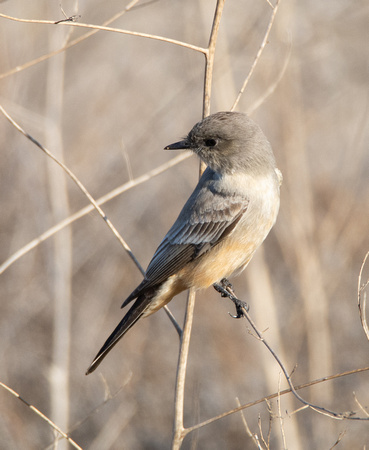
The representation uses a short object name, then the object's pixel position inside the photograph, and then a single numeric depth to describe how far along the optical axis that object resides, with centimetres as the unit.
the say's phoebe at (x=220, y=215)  750
